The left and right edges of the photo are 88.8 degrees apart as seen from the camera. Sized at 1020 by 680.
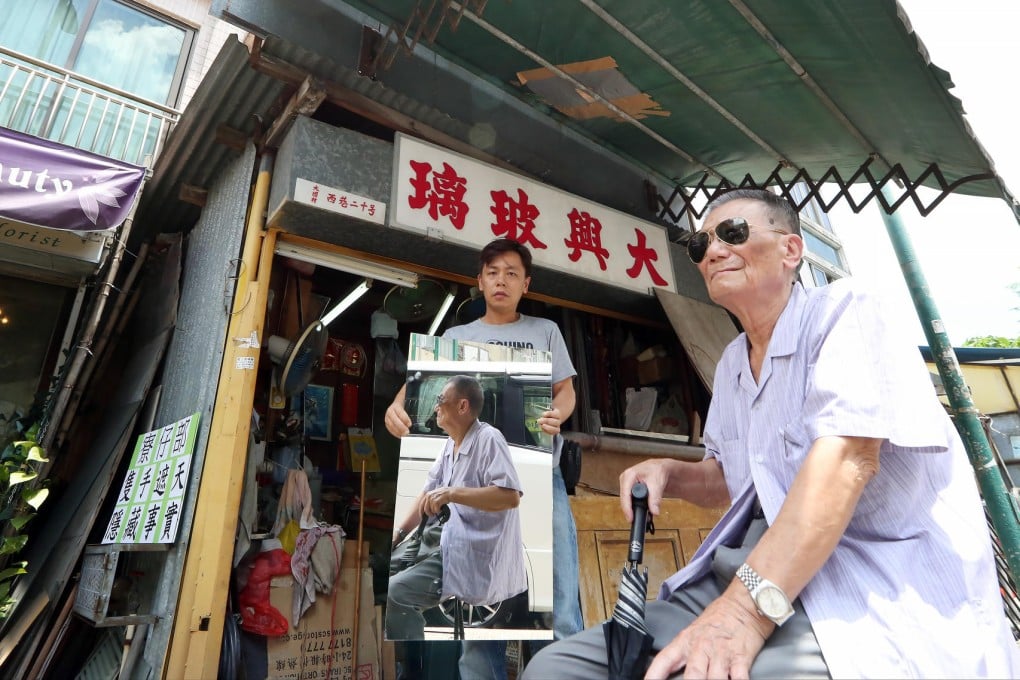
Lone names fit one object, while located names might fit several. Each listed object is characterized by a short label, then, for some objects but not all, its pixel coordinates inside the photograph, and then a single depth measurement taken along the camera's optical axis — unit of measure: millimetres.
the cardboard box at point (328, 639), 3078
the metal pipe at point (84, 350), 4355
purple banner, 3879
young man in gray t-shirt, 2395
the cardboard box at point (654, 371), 5363
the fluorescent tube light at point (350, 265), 3600
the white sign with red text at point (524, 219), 3695
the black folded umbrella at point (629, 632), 1078
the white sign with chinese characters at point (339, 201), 3279
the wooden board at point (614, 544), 3584
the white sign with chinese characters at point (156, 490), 2799
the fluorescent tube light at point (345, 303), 4008
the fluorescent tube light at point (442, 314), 4387
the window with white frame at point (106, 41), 6359
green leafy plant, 3595
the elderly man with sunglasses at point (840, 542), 962
